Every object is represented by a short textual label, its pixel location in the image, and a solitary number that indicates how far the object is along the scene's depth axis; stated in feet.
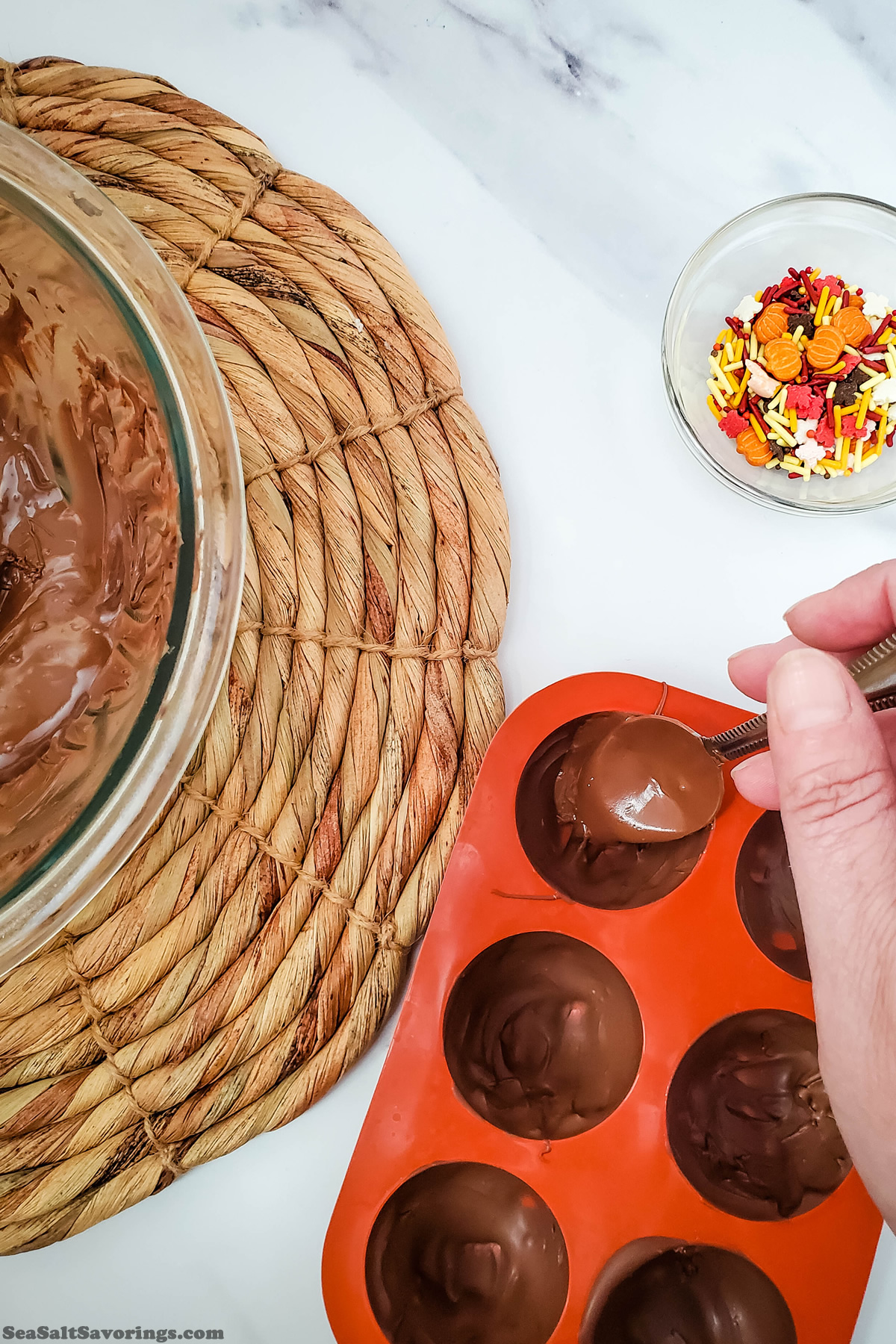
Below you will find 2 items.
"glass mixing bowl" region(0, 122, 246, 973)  1.73
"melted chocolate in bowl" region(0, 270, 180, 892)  1.77
